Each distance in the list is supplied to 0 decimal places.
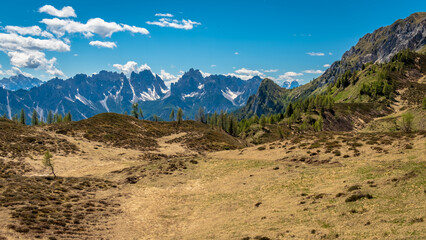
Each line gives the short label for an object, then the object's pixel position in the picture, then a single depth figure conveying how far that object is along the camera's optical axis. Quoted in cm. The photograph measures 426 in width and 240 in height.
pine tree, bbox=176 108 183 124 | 17408
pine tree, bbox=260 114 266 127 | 17525
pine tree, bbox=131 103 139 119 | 19110
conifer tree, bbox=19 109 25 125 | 18500
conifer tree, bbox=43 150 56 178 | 4844
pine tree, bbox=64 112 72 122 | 18858
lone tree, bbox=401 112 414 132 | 7944
